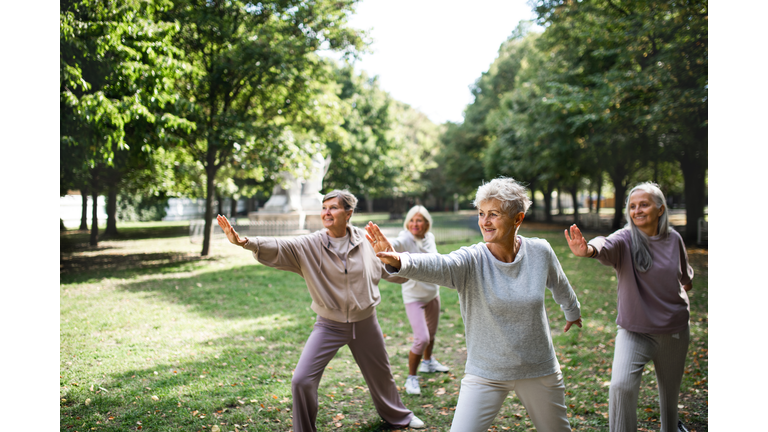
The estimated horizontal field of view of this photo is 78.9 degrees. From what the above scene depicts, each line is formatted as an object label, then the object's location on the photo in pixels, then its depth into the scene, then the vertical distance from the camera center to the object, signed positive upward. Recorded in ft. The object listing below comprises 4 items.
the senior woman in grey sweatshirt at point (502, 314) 8.10 -1.81
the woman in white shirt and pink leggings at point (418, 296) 15.90 -2.99
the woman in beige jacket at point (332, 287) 11.12 -1.97
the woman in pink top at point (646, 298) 10.28 -1.95
